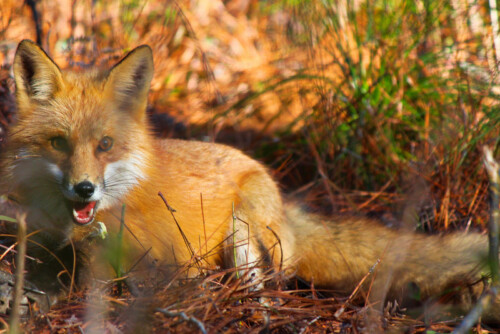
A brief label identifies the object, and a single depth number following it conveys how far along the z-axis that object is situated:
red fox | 5.41
